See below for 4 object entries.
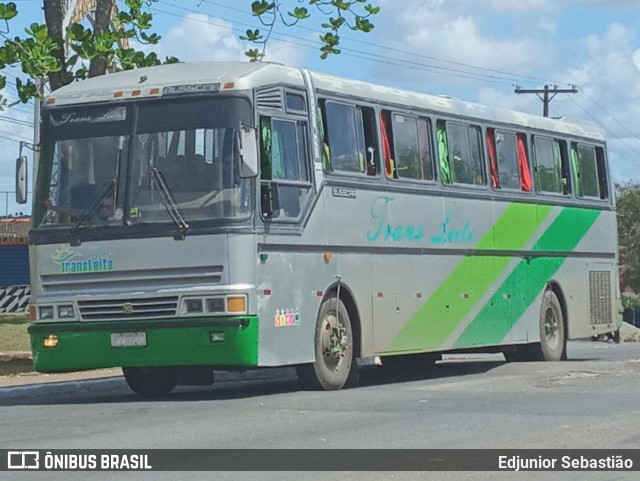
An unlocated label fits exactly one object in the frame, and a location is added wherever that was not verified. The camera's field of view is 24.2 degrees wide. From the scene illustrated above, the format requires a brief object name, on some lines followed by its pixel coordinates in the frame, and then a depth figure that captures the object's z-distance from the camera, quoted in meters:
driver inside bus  16.27
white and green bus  15.91
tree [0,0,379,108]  19.09
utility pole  72.19
